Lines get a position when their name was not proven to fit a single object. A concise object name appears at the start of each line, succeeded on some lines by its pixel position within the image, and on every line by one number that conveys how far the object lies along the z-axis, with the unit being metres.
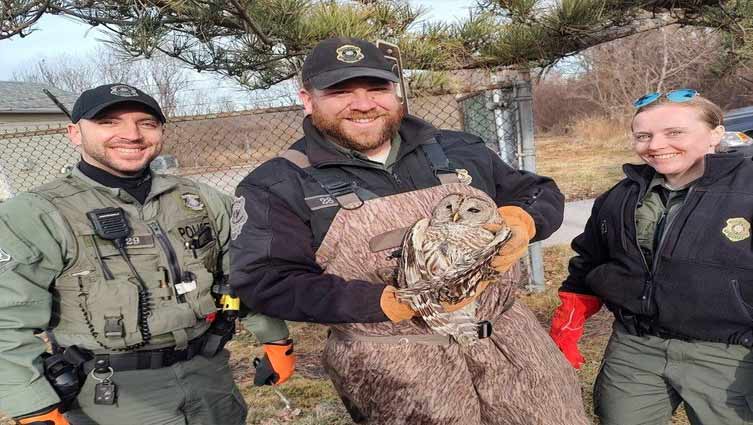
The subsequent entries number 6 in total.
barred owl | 1.57
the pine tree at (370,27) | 2.68
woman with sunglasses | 2.11
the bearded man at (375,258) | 1.77
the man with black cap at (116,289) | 2.00
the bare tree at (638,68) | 17.53
